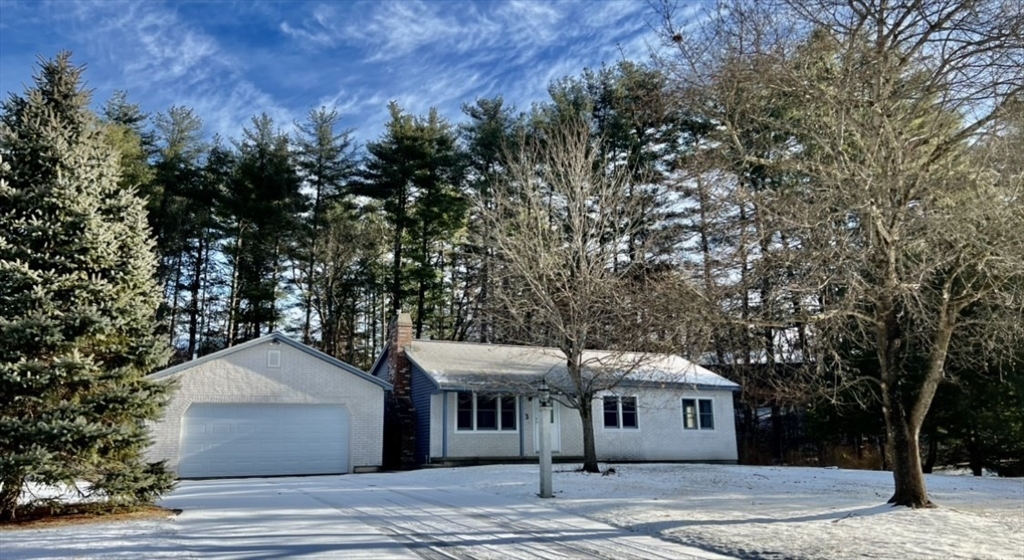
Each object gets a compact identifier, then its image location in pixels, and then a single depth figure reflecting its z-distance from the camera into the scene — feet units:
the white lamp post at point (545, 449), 38.24
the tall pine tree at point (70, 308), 30.14
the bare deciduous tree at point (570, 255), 52.47
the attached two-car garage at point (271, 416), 60.75
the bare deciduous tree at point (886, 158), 27.68
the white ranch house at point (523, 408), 68.03
